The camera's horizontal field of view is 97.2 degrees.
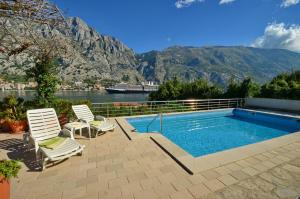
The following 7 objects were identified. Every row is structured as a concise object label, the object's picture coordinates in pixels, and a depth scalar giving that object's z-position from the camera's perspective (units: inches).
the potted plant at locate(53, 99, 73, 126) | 181.6
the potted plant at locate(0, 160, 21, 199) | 60.5
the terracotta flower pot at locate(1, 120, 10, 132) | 164.2
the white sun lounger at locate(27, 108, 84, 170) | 99.8
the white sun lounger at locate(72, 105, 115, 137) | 155.2
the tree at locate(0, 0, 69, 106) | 144.2
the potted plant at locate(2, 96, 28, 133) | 162.9
